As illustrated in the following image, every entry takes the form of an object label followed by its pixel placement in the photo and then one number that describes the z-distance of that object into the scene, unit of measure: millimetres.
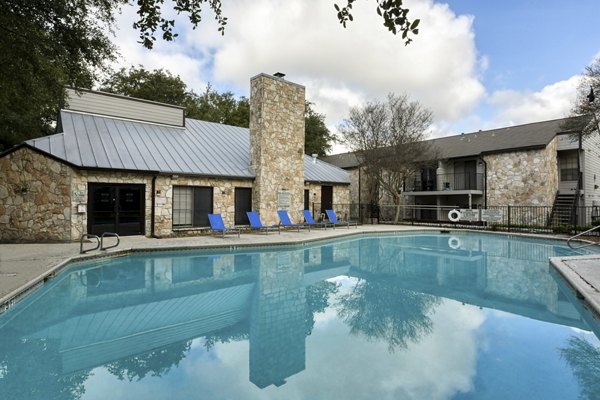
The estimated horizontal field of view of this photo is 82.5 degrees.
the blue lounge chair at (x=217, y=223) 12500
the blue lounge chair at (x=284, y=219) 14555
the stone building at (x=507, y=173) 17125
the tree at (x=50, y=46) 6160
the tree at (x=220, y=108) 26781
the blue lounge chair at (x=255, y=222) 13520
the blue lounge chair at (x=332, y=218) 16469
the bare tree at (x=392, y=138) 19266
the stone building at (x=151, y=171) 10438
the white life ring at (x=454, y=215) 17538
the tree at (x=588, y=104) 12117
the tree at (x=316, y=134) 31859
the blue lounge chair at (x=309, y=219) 15388
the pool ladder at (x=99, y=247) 8334
